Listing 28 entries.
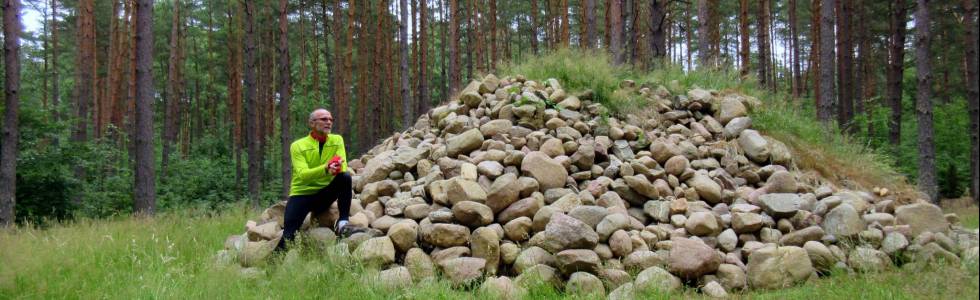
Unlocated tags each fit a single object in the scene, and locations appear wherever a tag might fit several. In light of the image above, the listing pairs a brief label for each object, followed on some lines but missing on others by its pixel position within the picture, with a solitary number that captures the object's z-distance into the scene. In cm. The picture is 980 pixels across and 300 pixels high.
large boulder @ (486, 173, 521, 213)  548
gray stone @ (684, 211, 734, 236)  528
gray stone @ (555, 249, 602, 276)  458
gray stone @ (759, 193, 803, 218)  546
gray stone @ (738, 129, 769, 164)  668
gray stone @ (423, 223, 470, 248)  514
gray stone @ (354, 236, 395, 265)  491
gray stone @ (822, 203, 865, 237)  511
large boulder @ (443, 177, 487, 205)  546
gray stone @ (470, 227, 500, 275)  493
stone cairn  468
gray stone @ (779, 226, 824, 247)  507
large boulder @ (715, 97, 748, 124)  748
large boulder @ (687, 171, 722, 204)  595
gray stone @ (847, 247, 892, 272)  462
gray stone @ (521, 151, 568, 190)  588
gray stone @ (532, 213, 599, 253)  478
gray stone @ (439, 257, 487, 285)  468
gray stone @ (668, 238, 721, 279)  463
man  523
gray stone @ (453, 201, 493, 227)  527
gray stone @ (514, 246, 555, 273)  479
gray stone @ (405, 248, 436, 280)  479
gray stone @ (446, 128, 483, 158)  660
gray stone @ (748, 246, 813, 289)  459
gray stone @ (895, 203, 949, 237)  511
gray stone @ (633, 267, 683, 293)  432
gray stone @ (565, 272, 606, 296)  443
